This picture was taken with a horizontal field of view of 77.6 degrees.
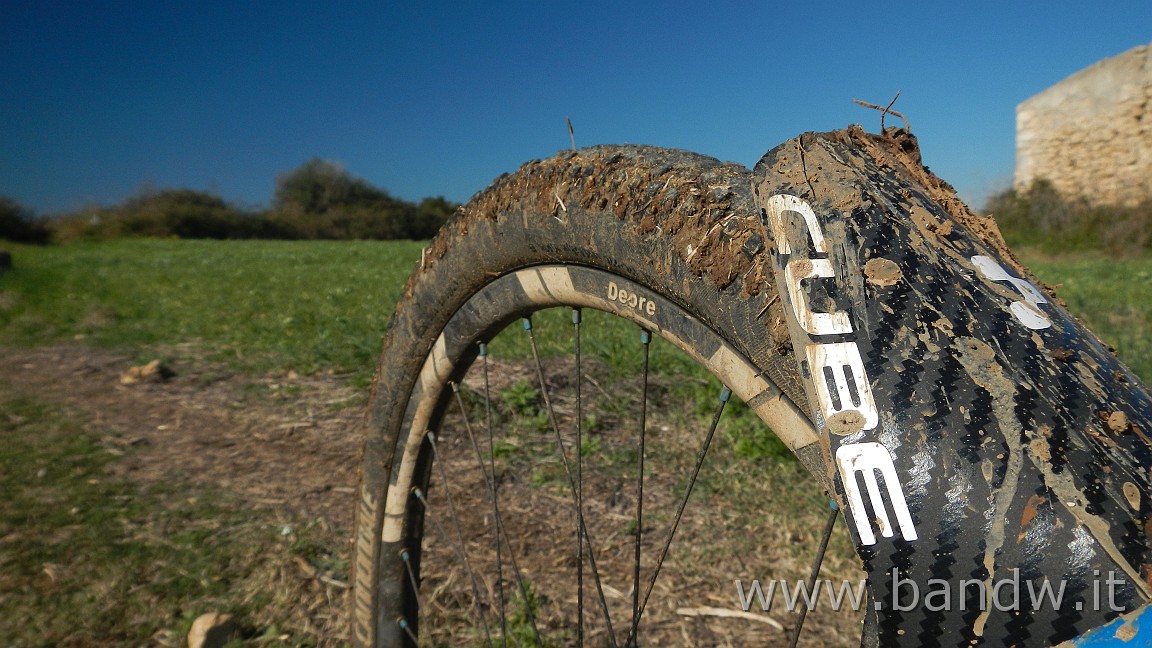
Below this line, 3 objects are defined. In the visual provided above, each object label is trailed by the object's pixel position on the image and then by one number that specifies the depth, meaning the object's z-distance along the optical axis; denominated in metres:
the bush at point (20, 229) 32.59
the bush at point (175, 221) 38.12
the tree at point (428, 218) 43.22
